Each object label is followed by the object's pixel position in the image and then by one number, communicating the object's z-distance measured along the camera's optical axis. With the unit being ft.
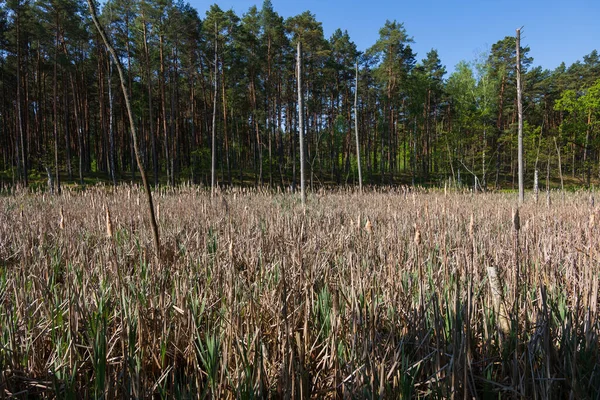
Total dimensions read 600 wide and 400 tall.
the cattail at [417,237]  8.41
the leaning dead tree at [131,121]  6.63
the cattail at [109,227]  8.14
